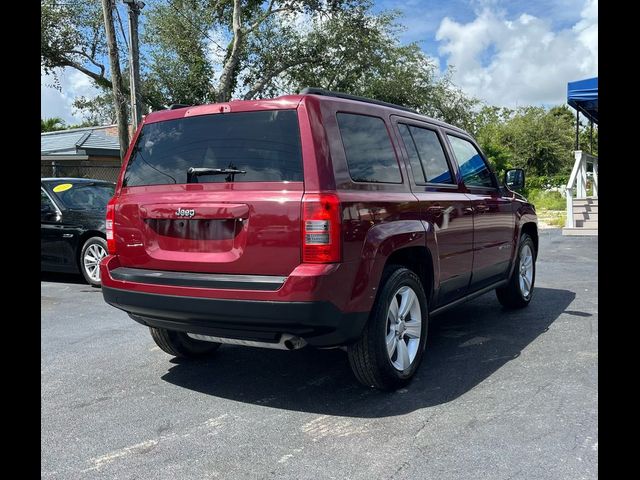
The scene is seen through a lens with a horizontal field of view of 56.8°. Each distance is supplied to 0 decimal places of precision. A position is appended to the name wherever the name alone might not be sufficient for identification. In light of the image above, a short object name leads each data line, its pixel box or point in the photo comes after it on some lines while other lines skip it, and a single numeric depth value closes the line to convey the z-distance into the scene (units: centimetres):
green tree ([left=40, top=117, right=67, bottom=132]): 4281
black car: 814
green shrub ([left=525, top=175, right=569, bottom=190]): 3272
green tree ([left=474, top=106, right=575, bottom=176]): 4038
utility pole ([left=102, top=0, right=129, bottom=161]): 1337
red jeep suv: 332
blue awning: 1348
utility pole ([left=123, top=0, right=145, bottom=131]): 1255
